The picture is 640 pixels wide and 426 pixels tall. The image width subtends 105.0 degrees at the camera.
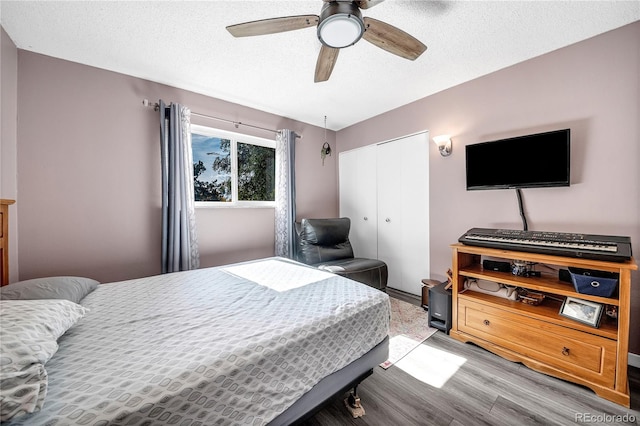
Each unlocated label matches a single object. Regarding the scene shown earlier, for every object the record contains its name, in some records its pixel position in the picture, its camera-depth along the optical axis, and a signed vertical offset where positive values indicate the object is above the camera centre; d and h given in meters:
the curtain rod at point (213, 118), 2.52 +1.15
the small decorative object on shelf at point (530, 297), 1.98 -0.70
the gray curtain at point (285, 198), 3.43 +0.21
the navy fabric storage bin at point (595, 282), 1.55 -0.46
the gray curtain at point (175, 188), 2.54 +0.27
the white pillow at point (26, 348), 0.65 -0.43
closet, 3.14 +0.12
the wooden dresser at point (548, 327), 1.50 -0.84
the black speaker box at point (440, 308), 2.31 -0.93
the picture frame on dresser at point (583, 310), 1.60 -0.67
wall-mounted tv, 1.96 +0.44
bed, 0.76 -0.55
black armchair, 2.92 -0.52
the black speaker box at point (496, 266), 2.21 -0.49
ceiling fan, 1.31 +1.09
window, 2.97 +0.59
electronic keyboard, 1.55 -0.23
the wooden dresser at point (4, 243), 1.46 -0.17
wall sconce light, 2.76 +0.78
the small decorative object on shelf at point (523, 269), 2.07 -0.49
